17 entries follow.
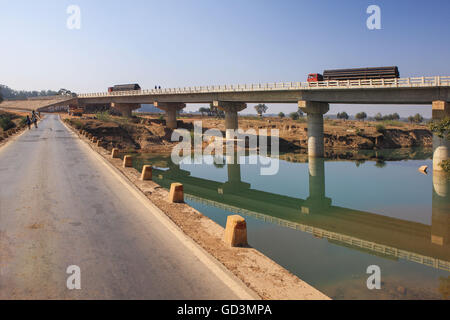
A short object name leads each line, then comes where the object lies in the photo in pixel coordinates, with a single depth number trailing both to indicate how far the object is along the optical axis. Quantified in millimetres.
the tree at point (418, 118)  148562
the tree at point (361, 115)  158750
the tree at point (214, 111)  158725
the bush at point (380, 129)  69006
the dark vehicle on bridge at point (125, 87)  88562
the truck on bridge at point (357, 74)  40906
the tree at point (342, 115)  170012
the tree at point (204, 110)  183688
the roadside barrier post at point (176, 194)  15664
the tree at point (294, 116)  124156
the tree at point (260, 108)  192450
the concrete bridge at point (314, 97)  35312
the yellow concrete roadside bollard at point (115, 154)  29591
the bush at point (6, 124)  60734
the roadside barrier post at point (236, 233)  10812
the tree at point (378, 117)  168625
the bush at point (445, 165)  31133
